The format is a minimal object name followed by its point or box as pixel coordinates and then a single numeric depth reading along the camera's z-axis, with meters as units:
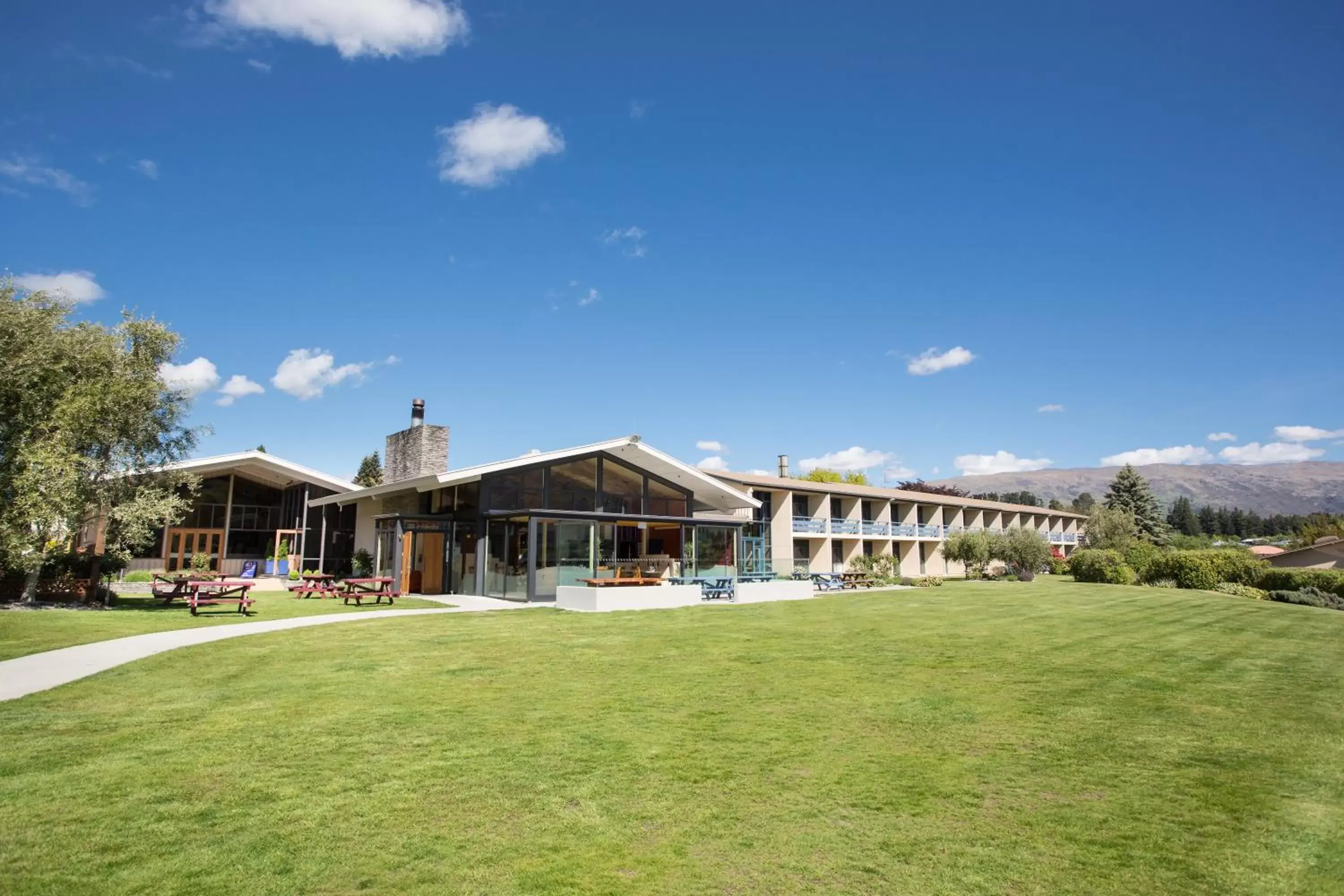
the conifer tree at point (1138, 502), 60.81
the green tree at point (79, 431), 17.56
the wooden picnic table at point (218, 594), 17.53
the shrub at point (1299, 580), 25.61
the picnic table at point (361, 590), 21.30
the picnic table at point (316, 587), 23.38
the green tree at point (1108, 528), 54.65
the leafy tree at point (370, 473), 62.22
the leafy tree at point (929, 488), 67.31
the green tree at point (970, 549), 41.75
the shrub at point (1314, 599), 24.50
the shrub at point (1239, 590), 27.39
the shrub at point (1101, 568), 35.12
